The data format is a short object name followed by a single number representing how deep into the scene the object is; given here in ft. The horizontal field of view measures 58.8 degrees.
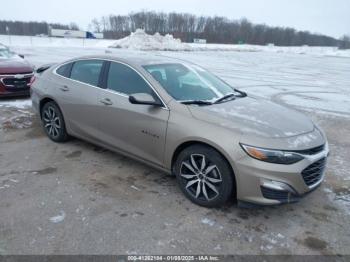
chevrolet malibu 10.41
